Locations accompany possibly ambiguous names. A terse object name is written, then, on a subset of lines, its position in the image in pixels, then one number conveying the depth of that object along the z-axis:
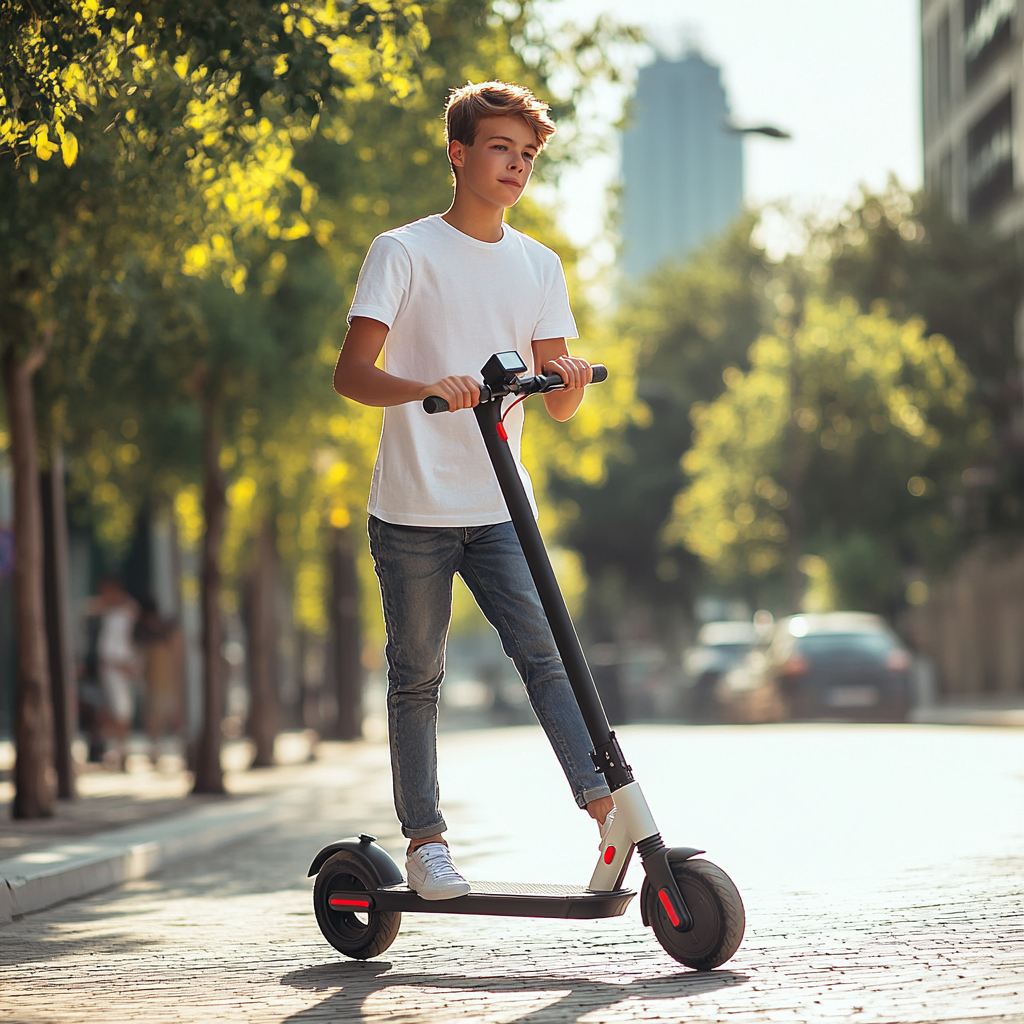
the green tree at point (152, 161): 6.95
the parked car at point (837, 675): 23.75
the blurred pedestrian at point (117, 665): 18.44
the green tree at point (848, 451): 37.59
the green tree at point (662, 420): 50.41
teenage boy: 4.99
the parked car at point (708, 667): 37.31
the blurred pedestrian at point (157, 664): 20.16
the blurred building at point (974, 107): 42.34
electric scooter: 4.61
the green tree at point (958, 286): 40.22
